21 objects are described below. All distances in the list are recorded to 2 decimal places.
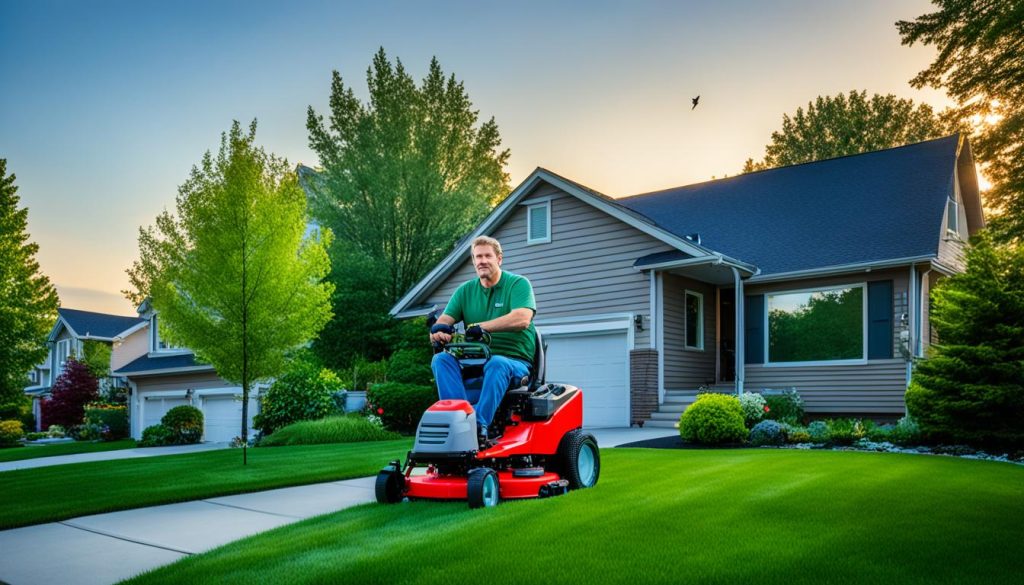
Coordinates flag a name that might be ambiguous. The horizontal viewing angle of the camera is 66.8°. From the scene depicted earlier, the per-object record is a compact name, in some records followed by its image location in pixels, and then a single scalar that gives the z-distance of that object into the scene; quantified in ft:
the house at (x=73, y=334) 130.11
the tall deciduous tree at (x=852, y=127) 110.22
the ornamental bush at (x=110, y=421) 88.79
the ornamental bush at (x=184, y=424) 66.03
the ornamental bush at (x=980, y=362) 33.35
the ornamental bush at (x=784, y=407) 45.93
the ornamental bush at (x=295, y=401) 57.00
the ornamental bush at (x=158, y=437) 64.64
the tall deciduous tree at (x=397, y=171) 84.17
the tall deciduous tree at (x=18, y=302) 85.25
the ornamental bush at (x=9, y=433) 88.33
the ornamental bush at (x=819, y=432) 37.11
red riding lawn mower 17.54
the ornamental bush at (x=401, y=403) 53.42
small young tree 34.09
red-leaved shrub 107.96
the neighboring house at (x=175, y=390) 75.72
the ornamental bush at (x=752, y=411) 41.73
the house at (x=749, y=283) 48.93
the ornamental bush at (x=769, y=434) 37.45
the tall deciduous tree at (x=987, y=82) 23.38
